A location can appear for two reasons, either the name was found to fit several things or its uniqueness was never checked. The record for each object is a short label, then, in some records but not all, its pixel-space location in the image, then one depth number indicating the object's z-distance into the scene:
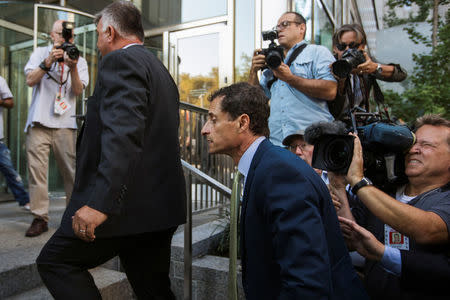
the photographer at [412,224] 1.65
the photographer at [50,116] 3.14
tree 6.13
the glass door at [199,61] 6.38
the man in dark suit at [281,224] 1.20
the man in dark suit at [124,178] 1.59
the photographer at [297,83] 2.68
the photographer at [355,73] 2.60
